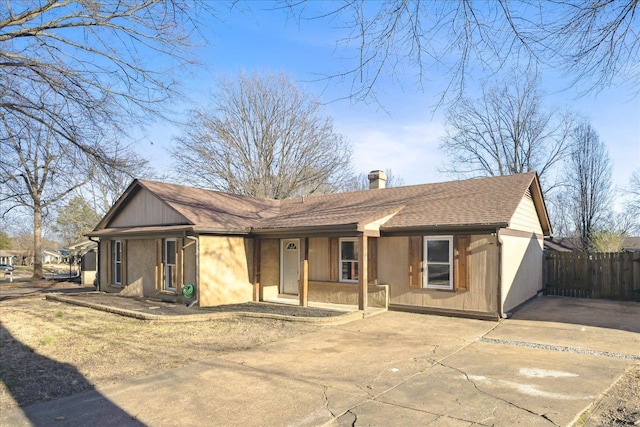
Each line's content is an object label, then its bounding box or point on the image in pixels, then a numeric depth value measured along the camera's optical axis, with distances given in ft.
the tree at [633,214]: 111.84
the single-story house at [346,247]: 38.45
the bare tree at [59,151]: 27.48
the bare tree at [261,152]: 100.53
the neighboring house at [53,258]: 215.96
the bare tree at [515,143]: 101.09
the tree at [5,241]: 192.60
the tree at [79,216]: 134.70
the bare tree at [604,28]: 12.25
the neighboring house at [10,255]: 195.87
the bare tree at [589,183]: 94.53
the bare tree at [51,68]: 22.70
